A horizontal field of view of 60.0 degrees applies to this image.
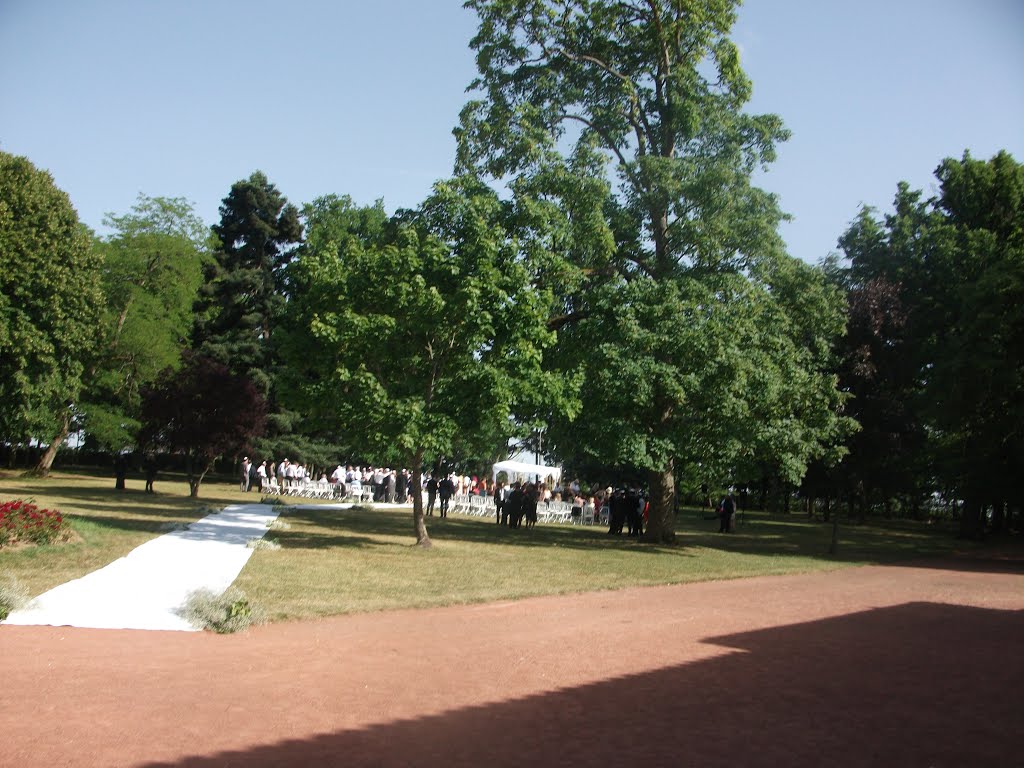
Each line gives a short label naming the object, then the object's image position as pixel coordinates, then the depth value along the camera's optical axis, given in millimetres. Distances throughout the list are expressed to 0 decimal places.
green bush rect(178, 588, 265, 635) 10219
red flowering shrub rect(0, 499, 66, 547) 14641
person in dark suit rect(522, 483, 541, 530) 31703
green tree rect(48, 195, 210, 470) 48219
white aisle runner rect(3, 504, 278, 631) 10352
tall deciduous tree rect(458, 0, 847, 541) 23000
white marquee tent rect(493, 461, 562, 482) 49606
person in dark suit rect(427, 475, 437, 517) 32003
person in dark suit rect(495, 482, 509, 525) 32188
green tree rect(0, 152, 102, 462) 34938
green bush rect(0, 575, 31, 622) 10023
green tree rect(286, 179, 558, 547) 19000
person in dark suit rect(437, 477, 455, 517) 33094
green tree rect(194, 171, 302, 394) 46844
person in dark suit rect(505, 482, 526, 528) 31406
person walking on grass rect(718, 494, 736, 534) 35219
